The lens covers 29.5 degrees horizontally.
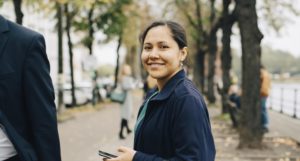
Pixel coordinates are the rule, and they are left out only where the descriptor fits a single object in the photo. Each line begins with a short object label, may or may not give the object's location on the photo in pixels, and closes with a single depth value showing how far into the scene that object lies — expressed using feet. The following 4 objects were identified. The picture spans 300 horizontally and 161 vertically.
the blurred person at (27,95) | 9.58
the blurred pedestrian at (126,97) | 45.92
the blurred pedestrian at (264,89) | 48.26
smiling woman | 8.82
